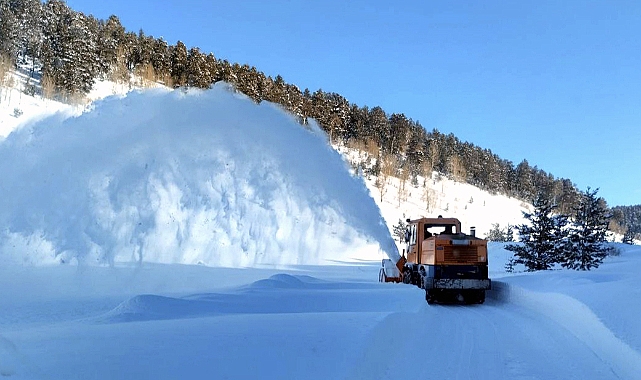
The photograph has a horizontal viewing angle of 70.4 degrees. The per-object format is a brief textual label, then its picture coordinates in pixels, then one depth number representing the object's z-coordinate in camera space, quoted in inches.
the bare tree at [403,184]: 2648.6
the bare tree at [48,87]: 1641.2
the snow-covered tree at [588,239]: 914.1
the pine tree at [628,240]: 2088.6
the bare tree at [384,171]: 2615.7
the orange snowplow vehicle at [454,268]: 490.0
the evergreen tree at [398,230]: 1726.1
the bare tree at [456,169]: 3396.9
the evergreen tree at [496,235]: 2248.6
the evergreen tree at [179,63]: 2383.1
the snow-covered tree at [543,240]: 927.7
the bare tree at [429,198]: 2692.2
